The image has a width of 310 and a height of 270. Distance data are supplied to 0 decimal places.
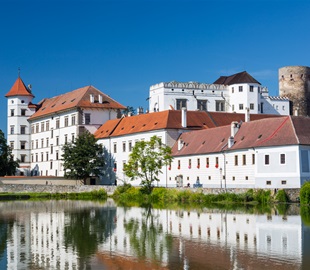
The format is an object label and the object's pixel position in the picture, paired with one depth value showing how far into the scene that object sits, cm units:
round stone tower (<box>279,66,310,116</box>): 10206
